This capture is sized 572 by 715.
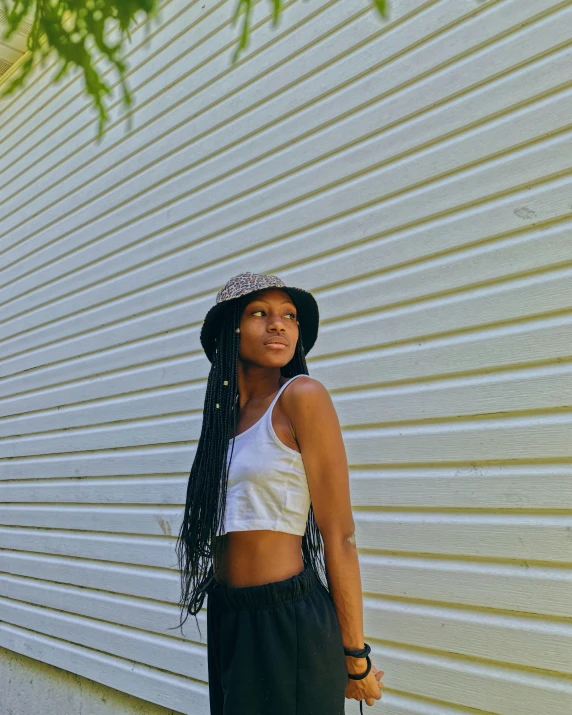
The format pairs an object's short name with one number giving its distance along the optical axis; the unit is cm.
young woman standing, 163
